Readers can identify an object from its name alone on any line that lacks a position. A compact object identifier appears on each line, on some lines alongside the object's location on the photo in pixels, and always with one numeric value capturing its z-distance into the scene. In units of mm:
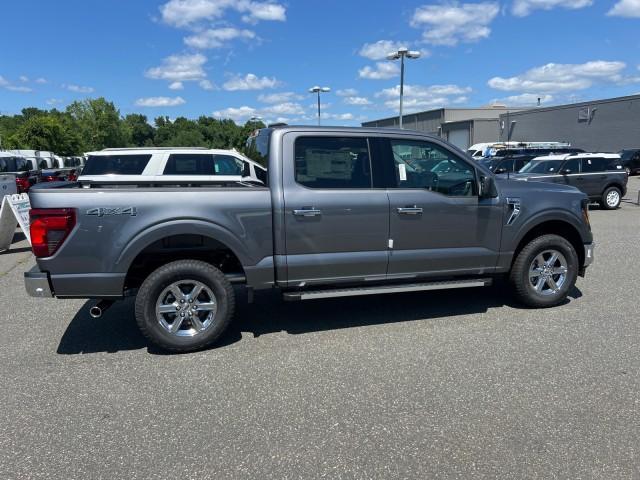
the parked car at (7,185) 11828
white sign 8945
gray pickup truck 3939
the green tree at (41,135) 46938
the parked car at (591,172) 14250
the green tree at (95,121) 62688
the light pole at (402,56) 24641
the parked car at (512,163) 17250
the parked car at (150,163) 9859
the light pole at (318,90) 30450
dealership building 35438
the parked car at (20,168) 14977
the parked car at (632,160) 27594
